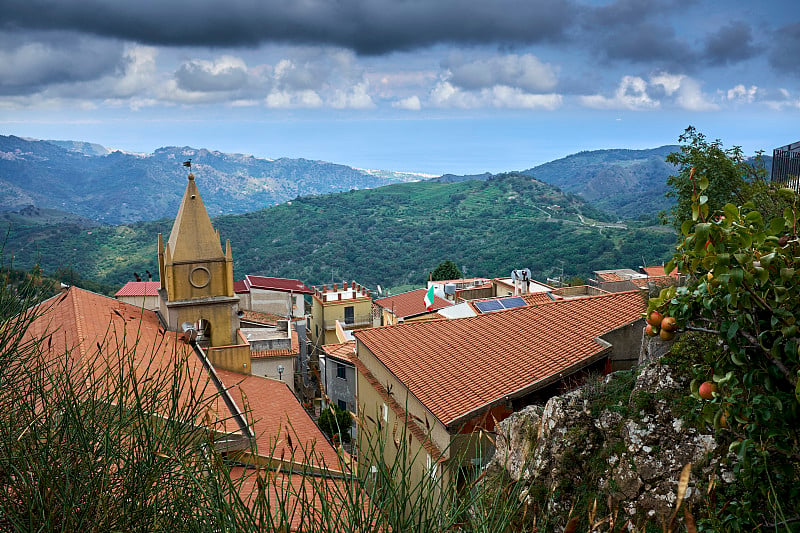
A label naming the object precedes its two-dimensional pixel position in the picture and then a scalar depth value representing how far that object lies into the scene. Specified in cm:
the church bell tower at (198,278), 2308
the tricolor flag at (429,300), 3142
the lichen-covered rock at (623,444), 761
